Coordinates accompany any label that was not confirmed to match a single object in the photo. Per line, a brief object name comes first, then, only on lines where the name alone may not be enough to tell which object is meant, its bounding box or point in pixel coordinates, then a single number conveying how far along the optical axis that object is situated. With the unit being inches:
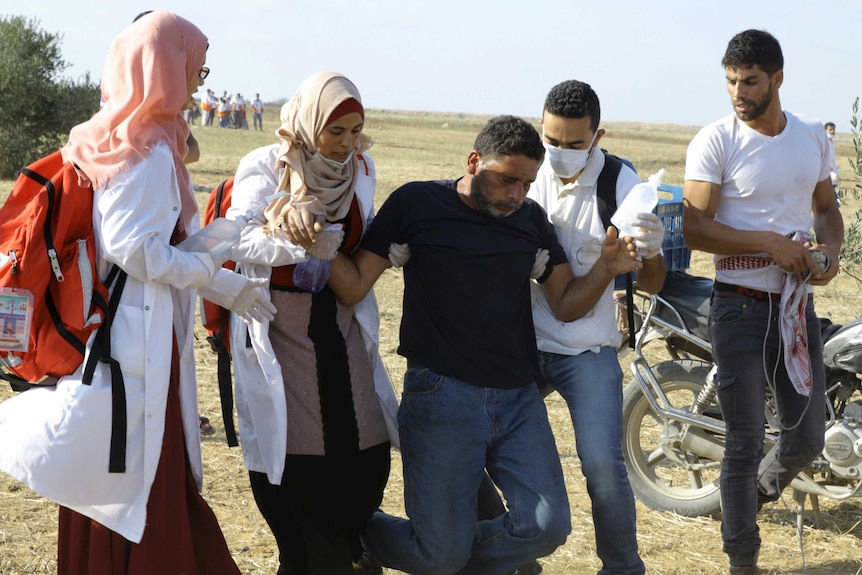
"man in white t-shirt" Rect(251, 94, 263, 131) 2021.4
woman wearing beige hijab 140.4
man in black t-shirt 149.6
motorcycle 191.2
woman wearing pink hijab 125.5
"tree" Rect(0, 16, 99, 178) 817.5
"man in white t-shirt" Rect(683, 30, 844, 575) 167.0
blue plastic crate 197.3
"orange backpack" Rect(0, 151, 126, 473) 123.0
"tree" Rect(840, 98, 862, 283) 230.4
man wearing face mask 151.4
